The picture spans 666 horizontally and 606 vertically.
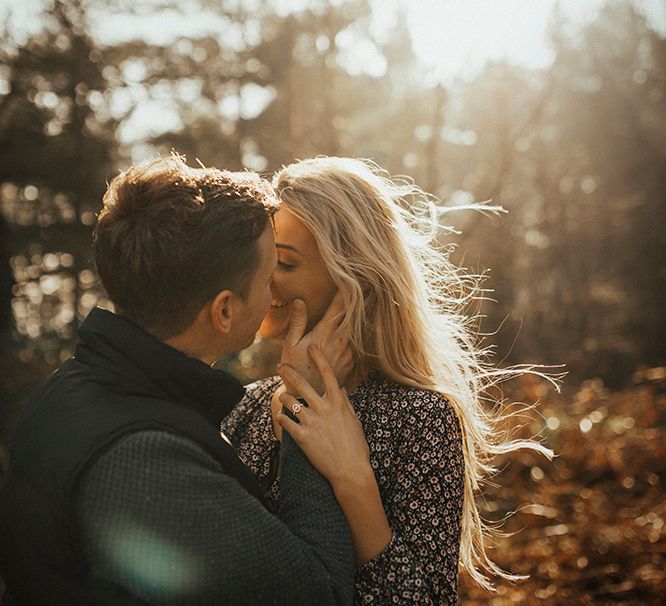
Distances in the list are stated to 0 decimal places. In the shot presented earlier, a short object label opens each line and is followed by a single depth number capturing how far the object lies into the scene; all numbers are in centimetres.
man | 152
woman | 221
